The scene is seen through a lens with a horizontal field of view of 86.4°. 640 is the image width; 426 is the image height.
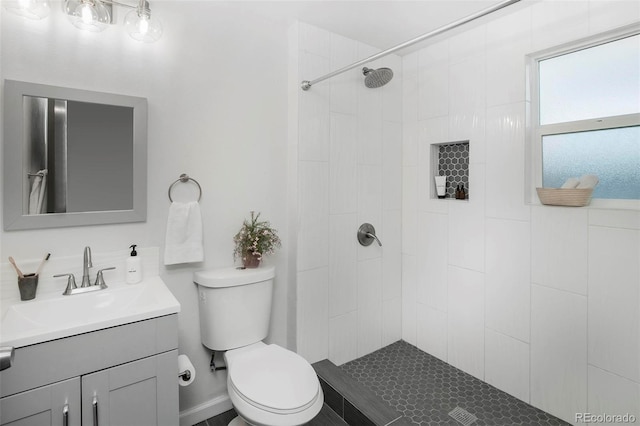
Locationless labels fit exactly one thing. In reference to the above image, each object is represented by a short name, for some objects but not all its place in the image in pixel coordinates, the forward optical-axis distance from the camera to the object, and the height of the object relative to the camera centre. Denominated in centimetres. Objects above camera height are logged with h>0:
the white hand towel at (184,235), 177 -12
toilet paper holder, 159 -76
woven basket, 170 +8
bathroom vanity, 111 -54
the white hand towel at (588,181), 172 +15
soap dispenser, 164 -28
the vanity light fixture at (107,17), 148 +88
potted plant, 190 -17
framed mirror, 141 +25
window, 166 +51
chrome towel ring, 178 +18
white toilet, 140 -73
